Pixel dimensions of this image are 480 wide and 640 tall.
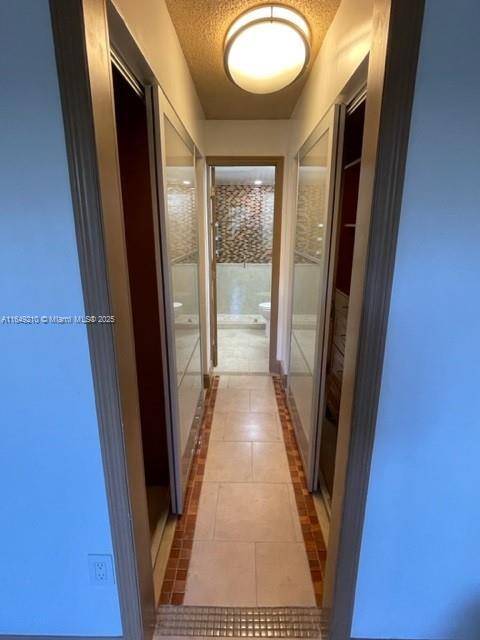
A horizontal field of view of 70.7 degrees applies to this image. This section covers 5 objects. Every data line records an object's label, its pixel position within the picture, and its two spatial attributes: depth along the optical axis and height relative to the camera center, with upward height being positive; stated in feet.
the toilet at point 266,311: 16.13 -3.80
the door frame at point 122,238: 2.50 -0.05
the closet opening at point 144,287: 4.74 -0.90
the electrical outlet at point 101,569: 3.60 -3.54
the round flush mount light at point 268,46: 4.69 +2.57
